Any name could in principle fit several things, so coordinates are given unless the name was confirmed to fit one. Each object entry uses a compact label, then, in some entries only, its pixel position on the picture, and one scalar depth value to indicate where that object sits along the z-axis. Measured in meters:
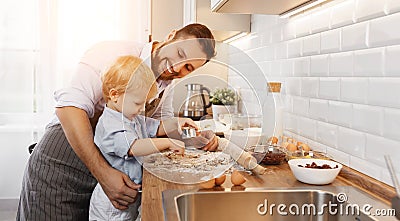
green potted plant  1.59
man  1.31
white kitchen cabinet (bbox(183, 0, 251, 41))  2.41
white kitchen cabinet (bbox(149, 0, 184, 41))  3.56
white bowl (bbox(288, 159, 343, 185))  1.12
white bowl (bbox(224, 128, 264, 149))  1.36
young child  1.29
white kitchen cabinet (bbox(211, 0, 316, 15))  1.53
